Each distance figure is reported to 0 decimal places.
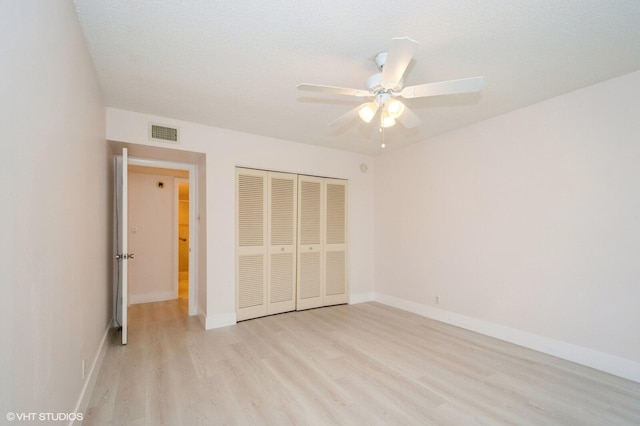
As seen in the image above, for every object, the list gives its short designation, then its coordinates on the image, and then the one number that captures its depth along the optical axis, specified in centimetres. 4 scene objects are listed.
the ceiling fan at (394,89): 165
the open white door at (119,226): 379
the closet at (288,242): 399
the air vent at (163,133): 334
